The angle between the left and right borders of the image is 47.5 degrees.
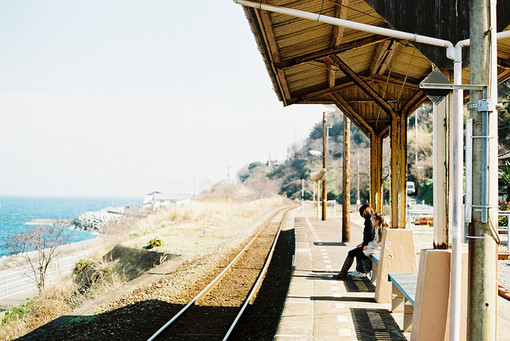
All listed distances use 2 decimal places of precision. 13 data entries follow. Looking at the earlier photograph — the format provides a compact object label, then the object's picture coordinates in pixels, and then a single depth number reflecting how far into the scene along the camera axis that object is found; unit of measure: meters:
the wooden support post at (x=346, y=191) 18.91
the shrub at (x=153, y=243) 24.47
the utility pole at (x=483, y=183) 4.32
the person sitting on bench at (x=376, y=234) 10.06
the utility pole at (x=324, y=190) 29.42
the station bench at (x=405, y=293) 6.53
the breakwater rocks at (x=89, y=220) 99.39
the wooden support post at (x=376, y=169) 12.18
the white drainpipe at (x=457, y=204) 4.81
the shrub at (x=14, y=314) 15.82
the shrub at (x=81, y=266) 24.37
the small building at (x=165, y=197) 130.50
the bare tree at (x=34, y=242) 31.91
